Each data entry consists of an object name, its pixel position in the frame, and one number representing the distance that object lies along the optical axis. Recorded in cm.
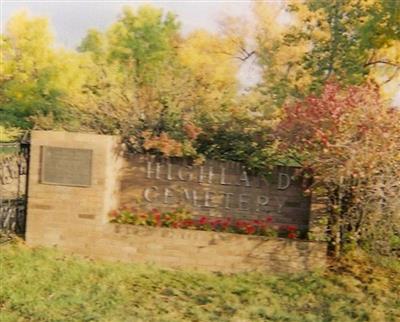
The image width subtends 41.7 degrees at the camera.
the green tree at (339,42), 1395
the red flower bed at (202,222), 944
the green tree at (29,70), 2241
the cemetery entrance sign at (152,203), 914
